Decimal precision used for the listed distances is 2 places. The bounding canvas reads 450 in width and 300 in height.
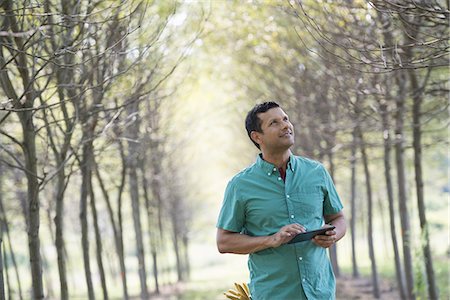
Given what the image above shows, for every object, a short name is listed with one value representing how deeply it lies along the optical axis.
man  4.23
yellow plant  4.83
